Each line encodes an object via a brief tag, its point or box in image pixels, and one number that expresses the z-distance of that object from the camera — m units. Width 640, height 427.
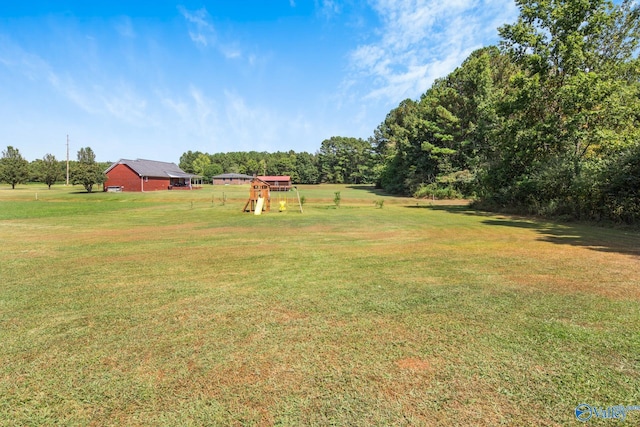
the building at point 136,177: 52.16
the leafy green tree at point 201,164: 106.01
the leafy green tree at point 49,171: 61.88
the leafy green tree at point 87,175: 45.97
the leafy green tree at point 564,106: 17.78
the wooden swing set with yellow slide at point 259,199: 23.12
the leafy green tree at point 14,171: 57.31
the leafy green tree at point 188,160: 113.50
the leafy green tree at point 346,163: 100.12
